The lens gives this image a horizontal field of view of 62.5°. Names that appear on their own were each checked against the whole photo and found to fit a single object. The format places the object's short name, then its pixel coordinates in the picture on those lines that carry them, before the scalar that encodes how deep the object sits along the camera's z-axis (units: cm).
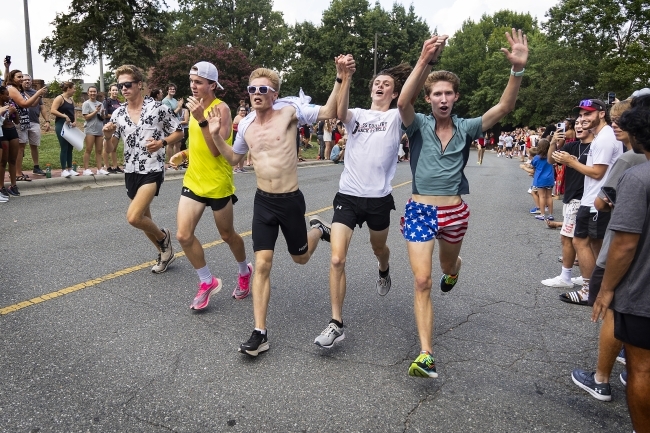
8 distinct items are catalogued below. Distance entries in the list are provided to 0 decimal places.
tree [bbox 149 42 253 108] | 3394
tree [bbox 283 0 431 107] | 5262
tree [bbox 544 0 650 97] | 3631
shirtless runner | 402
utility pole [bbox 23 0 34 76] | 1653
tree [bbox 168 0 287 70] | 6306
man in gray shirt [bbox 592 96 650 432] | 244
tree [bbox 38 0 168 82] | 3706
